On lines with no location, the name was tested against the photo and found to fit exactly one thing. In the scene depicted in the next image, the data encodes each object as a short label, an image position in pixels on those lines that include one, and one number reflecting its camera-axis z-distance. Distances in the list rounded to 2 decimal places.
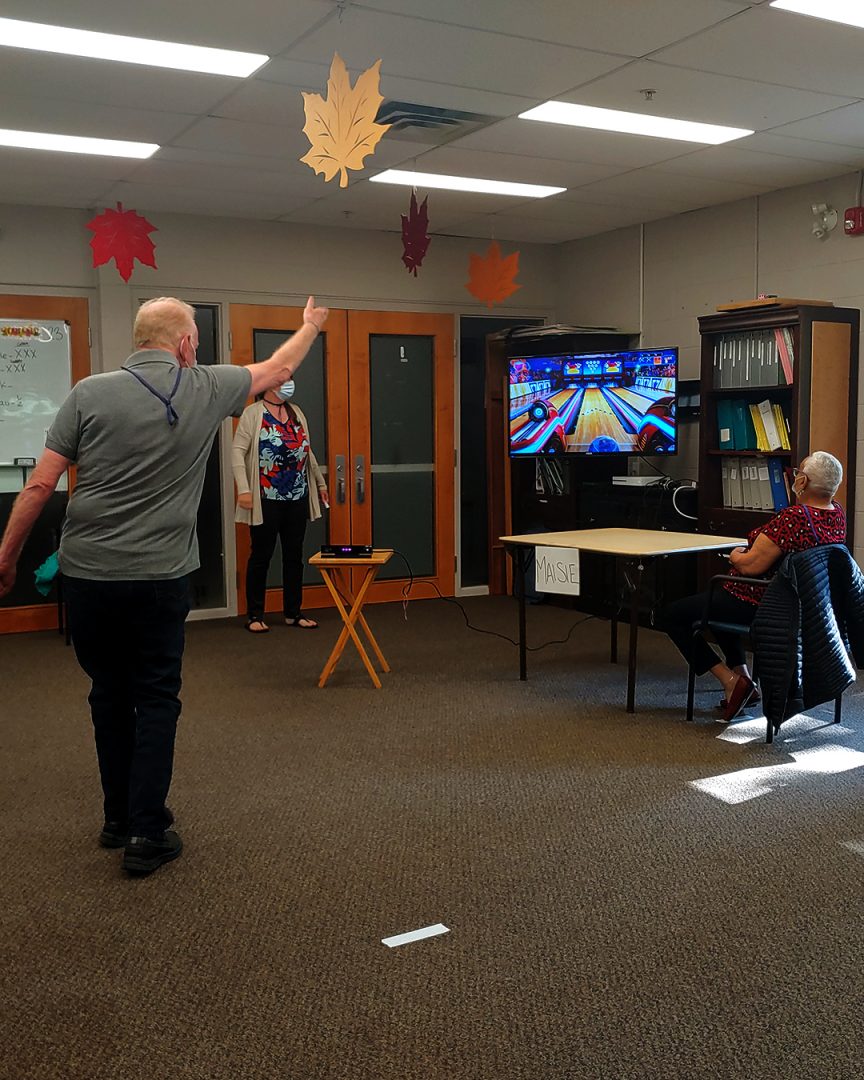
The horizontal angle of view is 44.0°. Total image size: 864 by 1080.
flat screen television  6.51
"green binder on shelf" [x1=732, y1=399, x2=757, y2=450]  5.96
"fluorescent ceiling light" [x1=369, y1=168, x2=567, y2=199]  5.75
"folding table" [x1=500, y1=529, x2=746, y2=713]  4.56
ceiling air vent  4.53
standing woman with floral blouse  6.39
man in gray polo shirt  2.81
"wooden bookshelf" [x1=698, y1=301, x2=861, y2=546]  5.55
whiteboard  6.40
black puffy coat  3.96
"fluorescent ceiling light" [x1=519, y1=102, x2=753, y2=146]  4.59
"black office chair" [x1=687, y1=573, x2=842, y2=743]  4.34
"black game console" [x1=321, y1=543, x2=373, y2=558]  5.13
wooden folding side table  5.05
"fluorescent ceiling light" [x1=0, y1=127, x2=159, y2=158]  4.93
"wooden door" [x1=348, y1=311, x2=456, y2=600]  7.43
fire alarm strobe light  5.63
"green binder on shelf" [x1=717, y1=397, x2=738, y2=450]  6.07
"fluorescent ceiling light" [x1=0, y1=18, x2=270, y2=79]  3.57
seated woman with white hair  4.13
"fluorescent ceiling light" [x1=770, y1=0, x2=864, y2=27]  3.45
